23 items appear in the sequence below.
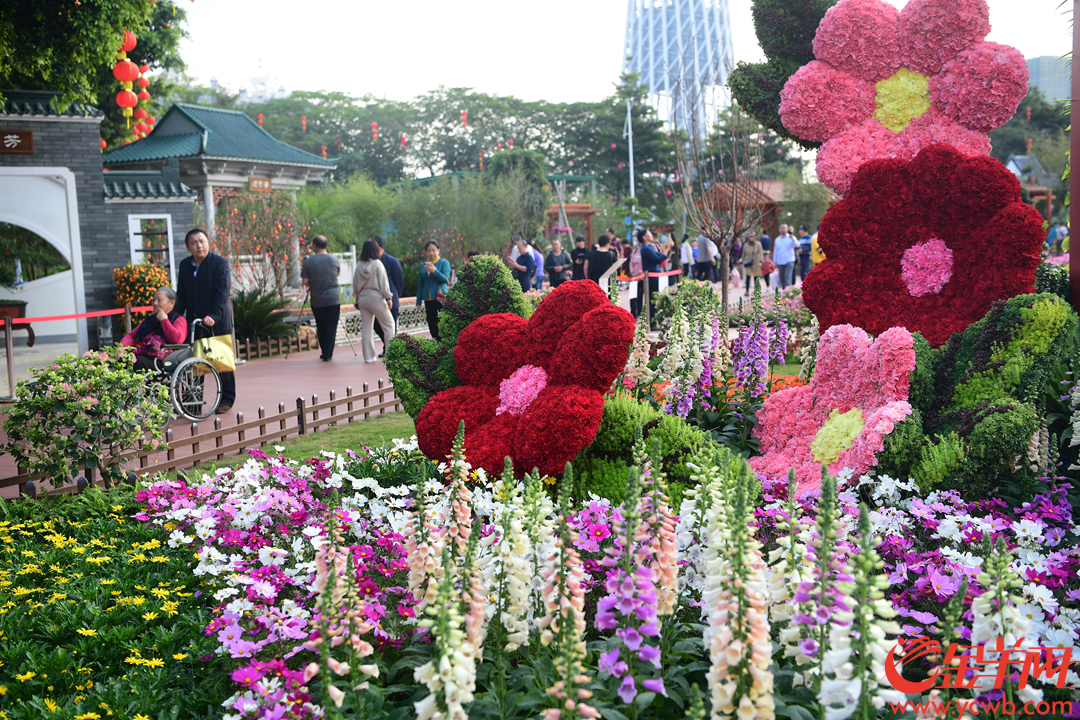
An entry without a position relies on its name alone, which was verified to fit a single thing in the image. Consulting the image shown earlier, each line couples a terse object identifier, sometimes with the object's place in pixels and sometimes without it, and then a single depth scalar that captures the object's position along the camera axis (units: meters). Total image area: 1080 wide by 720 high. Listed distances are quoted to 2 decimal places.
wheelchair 6.99
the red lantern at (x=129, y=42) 9.07
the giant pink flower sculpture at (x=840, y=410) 4.23
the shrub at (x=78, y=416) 4.71
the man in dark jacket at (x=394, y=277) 10.77
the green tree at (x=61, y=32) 7.91
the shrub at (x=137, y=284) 11.63
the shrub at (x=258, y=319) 11.83
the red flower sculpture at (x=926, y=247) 4.68
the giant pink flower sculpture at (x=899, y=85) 5.20
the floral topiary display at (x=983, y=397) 3.81
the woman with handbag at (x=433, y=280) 10.23
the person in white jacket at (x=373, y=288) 9.96
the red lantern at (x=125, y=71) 9.43
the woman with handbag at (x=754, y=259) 19.33
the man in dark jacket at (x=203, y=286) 7.09
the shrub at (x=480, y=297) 5.03
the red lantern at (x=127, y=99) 9.91
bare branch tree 10.55
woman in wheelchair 6.87
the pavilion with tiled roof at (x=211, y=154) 18.05
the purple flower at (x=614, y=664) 2.09
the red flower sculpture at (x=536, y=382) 4.01
